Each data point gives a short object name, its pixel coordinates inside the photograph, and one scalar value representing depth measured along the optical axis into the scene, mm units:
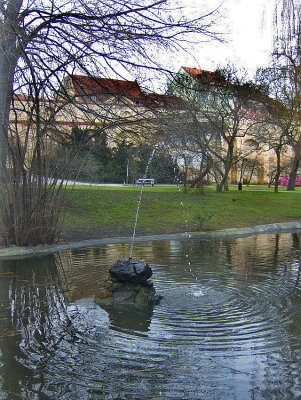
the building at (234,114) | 24433
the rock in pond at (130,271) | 6301
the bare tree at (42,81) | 9531
